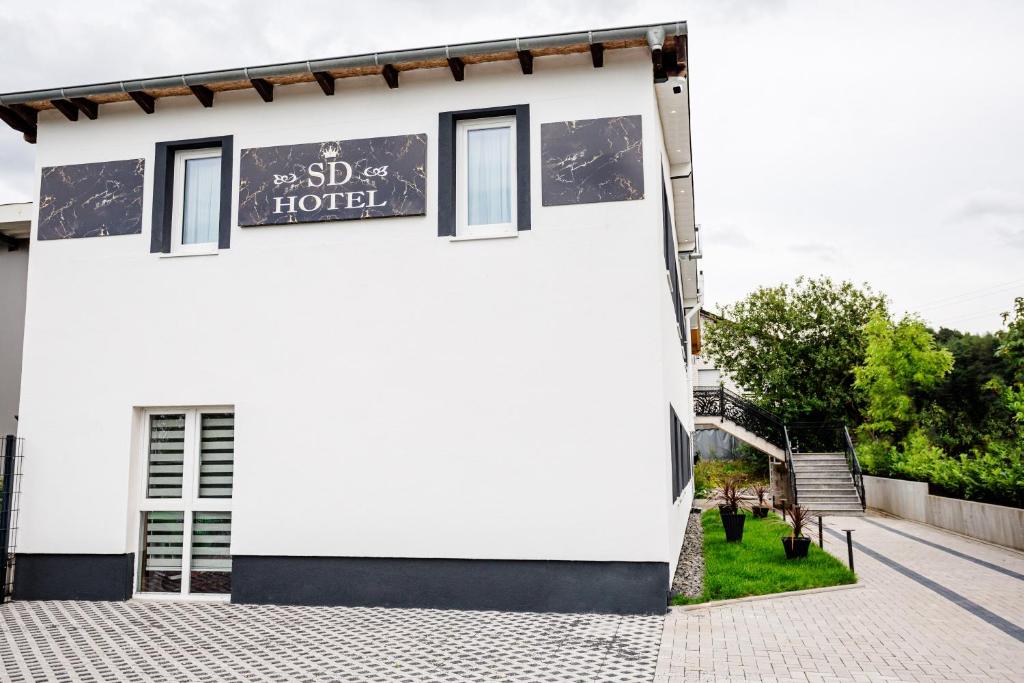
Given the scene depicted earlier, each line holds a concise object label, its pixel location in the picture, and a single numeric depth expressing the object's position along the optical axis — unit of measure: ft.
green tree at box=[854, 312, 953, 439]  80.02
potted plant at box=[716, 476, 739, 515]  49.44
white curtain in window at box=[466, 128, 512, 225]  31.14
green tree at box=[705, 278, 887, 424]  100.58
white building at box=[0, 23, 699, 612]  28.99
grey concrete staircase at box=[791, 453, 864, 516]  73.87
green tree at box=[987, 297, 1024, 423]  51.21
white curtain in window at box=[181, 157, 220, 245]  33.47
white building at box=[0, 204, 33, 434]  47.52
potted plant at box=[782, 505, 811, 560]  39.14
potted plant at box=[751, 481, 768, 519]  59.63
